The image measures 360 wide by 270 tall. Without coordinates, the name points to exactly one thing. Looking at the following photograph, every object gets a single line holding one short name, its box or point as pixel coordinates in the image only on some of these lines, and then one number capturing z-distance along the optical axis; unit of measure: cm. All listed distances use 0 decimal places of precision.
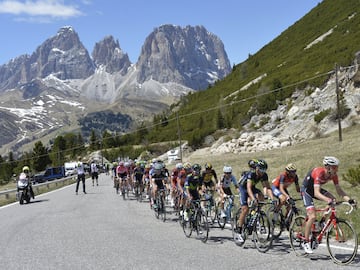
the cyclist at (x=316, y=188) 796
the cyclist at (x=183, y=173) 1382
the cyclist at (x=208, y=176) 1370
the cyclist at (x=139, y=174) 2198
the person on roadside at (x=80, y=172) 2855
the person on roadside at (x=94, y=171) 3747
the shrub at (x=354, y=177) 1678
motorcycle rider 2357
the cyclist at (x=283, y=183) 956
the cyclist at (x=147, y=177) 2067
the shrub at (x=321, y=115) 4459
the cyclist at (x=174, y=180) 1623
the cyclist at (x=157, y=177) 1533
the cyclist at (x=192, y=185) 1183
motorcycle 2367
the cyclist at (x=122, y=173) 2401
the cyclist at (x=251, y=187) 980
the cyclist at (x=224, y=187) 1265
